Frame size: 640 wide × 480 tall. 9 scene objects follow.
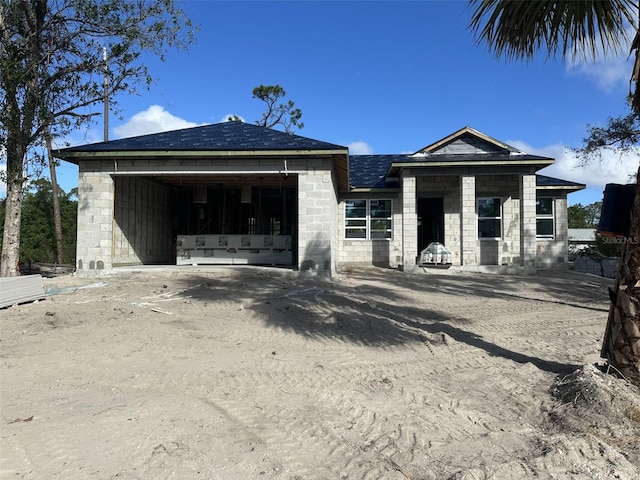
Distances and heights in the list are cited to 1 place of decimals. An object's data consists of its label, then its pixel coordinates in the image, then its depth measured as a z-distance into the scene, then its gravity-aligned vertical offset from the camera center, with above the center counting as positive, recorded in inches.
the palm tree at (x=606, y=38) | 171.0 +91.9
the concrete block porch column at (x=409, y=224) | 665.0 +22.3
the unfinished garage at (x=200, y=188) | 523.2 +73.1
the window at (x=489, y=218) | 730.8 +33.6
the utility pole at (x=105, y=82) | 543.5 +203.8
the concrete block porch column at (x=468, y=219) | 671.8 +29.5
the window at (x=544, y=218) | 754.8 +34.3
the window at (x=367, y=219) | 760.3 +34.3
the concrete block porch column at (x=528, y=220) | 655.8 +26.9
